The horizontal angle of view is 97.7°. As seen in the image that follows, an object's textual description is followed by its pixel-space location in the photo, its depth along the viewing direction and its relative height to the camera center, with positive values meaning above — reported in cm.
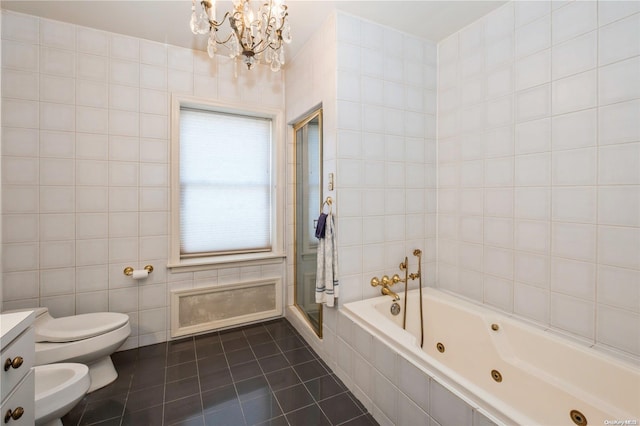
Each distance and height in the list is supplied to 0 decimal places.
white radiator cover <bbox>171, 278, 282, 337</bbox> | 241 -88
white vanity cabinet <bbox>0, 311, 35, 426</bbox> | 87 -54
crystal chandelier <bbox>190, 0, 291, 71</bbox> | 135 +93
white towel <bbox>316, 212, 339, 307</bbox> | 189 -41
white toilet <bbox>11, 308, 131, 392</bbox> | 167 -81
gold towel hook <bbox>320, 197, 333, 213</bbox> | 195 +5
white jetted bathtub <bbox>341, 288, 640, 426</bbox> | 117 -78
